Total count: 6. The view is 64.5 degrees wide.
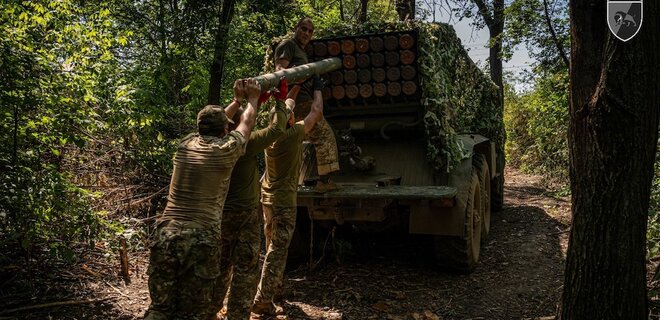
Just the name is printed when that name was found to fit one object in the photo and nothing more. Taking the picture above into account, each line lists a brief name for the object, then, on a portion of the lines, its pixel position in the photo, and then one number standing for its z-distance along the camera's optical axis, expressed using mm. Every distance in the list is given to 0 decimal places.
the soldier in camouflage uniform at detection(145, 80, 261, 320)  3330
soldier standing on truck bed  5492
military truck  5516
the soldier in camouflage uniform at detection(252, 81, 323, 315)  4688
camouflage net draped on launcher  5824
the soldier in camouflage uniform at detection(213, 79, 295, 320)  4195
